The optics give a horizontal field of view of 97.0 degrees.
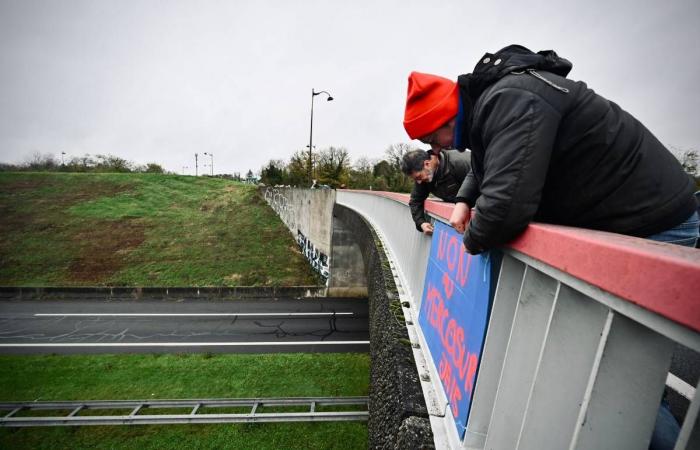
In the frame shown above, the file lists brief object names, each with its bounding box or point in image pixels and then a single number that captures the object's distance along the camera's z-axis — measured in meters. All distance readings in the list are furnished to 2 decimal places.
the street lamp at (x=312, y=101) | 23.58
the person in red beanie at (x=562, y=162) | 1.20
